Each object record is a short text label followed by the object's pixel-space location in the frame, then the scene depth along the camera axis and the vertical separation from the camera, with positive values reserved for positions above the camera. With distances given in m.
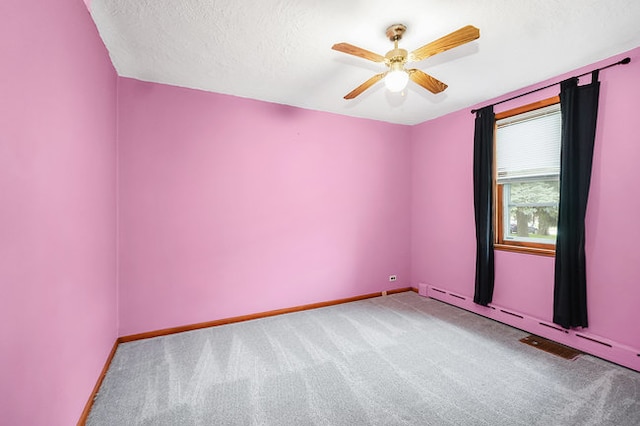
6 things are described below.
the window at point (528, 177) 2.87 +0.37
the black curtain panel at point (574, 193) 2.50 +0.16
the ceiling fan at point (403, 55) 1.66 +1.06
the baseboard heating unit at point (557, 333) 2.28 -1.25
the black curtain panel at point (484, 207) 3.30 +0.03
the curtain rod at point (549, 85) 2.28 +1.29
